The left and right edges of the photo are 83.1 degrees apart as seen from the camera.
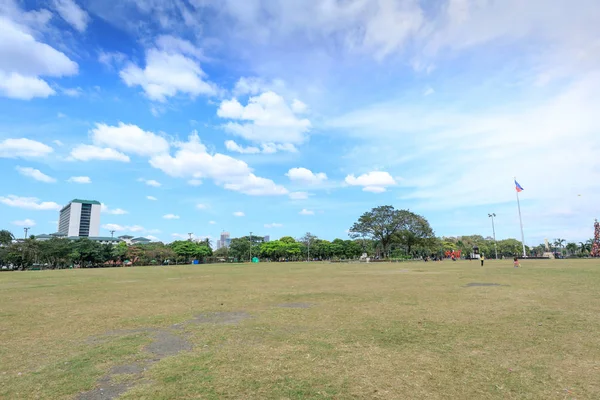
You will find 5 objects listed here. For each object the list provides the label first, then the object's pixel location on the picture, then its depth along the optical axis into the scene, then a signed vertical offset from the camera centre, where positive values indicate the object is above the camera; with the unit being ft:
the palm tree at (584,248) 313.98 +1.77
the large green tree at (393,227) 242.58 +18.17
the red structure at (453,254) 296.81 -2.58
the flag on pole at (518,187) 198.67 +36.90
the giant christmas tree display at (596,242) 253.92 +6.05
